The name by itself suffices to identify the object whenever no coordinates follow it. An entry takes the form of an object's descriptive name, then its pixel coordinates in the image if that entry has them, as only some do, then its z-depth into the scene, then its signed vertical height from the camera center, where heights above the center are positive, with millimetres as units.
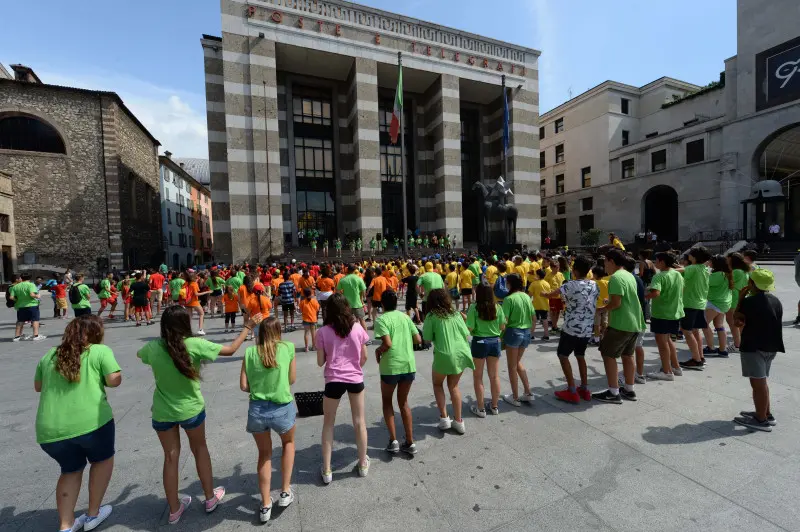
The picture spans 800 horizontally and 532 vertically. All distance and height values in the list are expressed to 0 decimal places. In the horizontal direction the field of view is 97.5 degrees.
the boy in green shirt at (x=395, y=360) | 3594 -1081
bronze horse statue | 26234 +3330
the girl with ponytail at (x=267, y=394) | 2842 -1116
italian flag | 24141 +9956
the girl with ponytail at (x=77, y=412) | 2494 -1081
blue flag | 29359 +10494
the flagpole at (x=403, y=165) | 23769 +6104
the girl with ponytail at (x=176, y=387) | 2740 -1007
